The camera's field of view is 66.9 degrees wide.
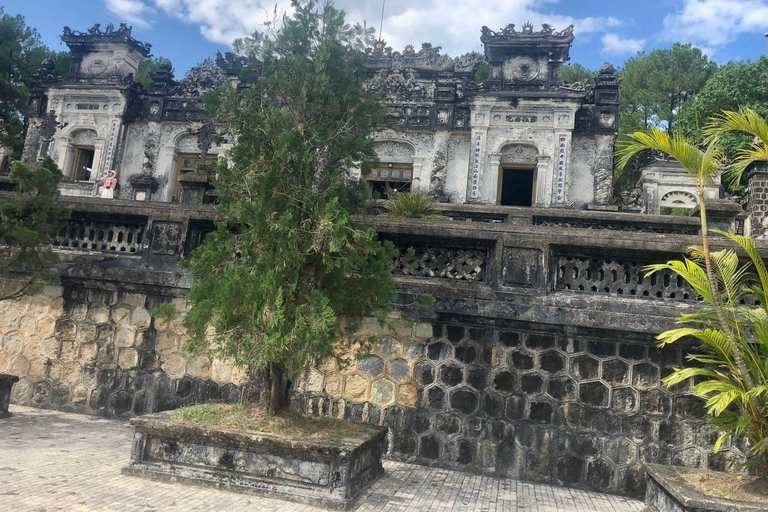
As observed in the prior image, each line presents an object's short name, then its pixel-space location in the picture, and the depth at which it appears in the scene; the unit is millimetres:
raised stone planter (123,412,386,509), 4344
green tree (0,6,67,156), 28922
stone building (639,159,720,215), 17391
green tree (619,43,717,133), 30266
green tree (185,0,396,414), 4664
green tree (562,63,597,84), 33406
